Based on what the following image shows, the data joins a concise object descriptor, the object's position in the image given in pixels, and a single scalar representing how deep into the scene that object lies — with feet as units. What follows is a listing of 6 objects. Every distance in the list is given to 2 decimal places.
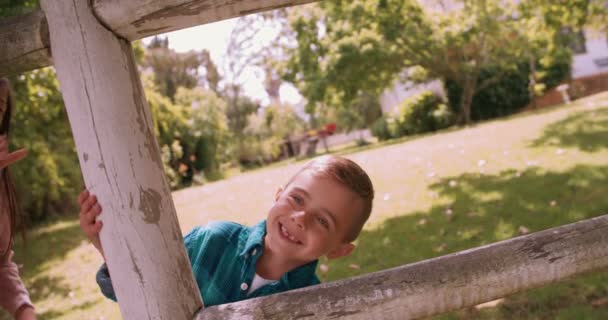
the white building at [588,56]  76.18
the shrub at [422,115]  62.13
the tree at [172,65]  92.54
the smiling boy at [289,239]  5.71
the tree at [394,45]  54.19
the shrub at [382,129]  70.38
